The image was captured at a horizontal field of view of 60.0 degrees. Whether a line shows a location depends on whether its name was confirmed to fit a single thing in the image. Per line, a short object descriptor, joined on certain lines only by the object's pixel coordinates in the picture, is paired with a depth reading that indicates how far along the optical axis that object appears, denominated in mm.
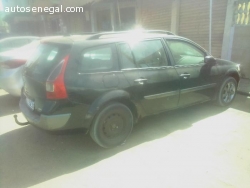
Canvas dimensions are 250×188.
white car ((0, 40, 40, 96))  4840
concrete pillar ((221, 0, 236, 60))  7032
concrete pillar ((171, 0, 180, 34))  9082
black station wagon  2768
